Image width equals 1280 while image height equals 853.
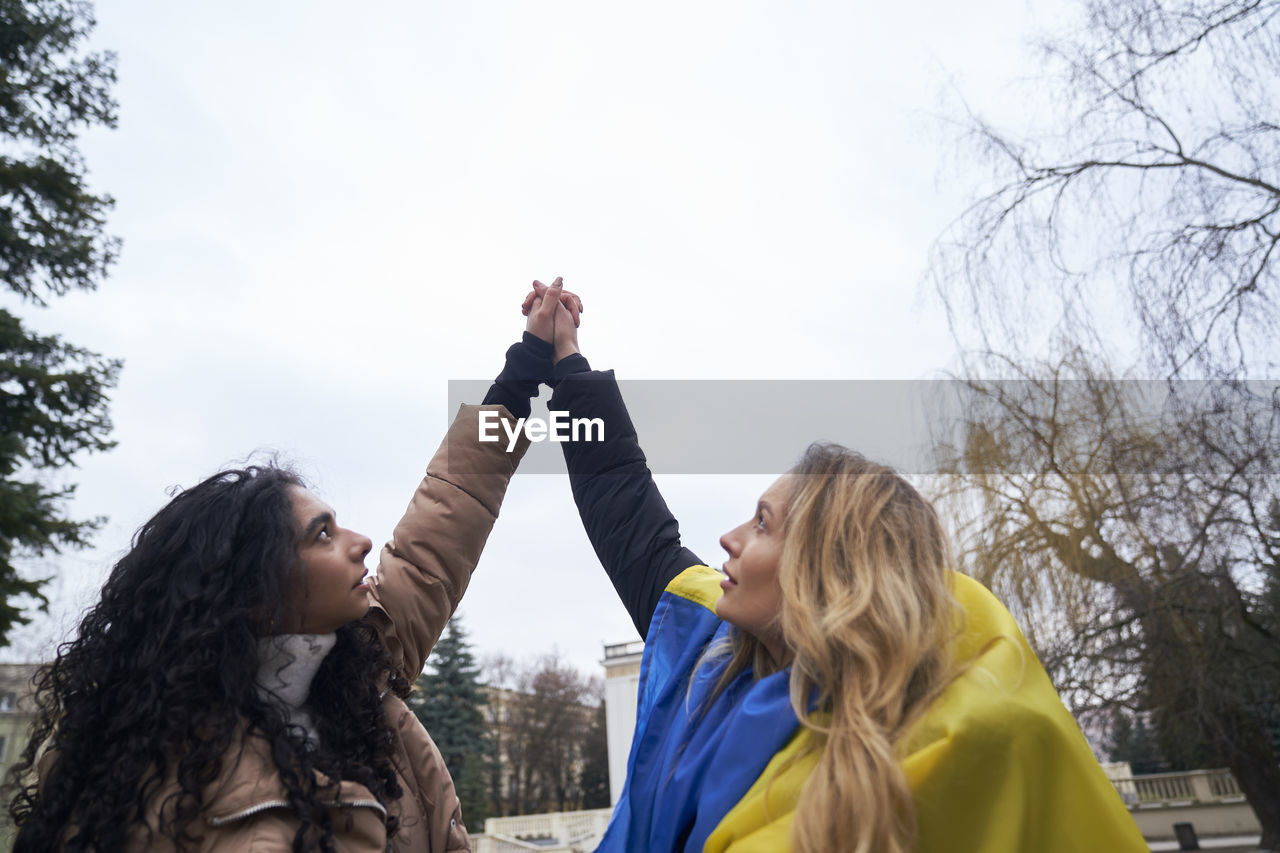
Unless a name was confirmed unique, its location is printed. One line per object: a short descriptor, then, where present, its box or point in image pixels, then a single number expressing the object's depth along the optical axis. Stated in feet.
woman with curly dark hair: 4.41
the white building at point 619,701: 102.78
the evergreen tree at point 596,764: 120.47
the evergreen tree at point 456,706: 90.02
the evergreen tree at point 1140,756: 81.61
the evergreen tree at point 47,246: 30.94
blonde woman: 3.74
